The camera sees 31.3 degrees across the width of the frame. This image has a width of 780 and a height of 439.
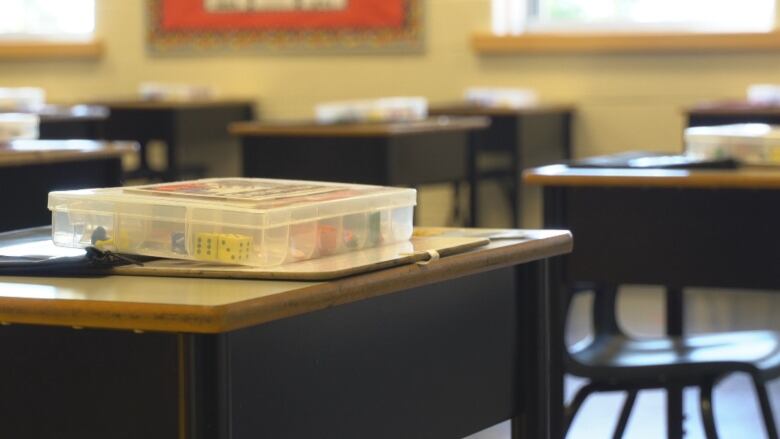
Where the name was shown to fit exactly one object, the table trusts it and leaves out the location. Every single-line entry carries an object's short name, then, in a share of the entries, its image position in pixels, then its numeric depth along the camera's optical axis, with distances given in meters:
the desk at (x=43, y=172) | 3.00
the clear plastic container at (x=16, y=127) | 3.42
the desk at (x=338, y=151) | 4.49
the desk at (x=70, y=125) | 4.75
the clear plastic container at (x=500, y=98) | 5.64
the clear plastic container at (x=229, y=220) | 1.25
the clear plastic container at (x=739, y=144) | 2.57
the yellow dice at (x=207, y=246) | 1.27
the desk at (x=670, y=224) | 2.33
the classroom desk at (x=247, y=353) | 1.10
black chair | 2.16
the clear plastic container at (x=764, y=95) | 4.87
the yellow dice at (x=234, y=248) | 1.25
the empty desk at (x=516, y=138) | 5.41
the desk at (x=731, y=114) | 4.50
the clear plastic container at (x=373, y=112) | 4.78
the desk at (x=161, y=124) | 5.86
